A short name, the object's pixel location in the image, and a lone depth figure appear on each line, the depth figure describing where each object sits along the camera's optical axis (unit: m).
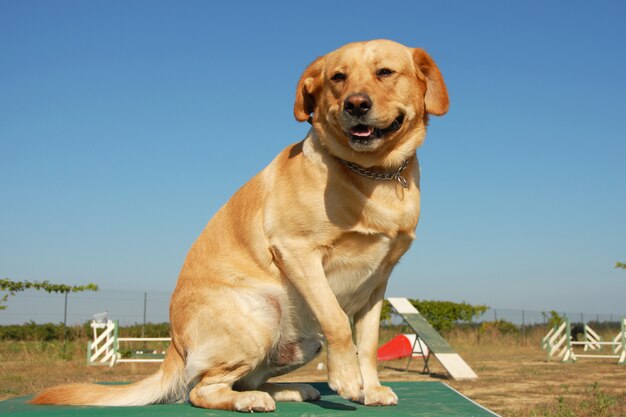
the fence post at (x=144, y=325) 19.16
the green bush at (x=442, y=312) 22.19
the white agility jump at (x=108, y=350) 13.76
